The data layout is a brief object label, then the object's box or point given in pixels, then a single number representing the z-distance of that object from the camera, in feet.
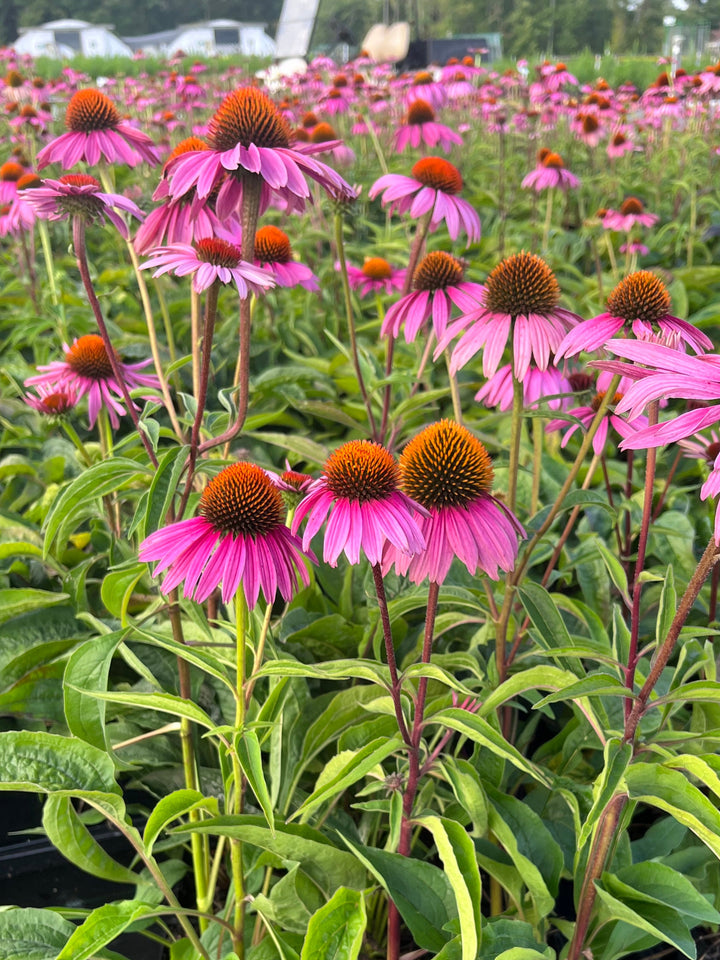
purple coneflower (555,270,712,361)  2.87
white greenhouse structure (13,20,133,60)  106.39
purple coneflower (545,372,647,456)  3.69
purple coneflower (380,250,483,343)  4.27
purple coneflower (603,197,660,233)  8.96
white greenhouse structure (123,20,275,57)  118.83
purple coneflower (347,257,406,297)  6.75
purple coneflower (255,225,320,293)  4.99
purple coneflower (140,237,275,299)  2.98
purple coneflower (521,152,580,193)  9.46
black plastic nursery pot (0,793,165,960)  3.86
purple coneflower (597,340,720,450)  1.93
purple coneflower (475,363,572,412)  3.95
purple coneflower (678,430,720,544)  1.88
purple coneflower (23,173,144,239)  3.23
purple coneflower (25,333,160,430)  4.48
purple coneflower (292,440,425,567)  2.38
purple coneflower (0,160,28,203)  7.55
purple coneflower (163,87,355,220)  3.07
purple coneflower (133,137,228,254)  3.60
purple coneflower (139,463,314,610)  2.56
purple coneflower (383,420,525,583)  2.52
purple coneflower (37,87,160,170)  4.02
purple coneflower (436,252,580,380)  3.24
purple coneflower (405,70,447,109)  11.58
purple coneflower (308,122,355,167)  9.45
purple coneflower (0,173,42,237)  6.90
